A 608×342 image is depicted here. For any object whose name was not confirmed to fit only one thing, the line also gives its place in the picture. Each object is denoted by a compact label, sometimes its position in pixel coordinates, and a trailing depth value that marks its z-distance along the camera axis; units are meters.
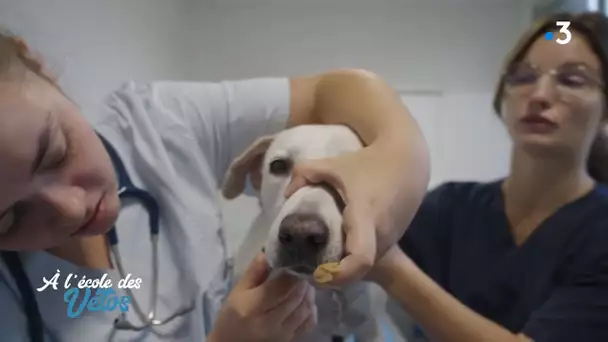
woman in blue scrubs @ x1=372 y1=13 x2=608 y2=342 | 0.81
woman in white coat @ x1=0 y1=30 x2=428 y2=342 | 0.51
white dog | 0.57
